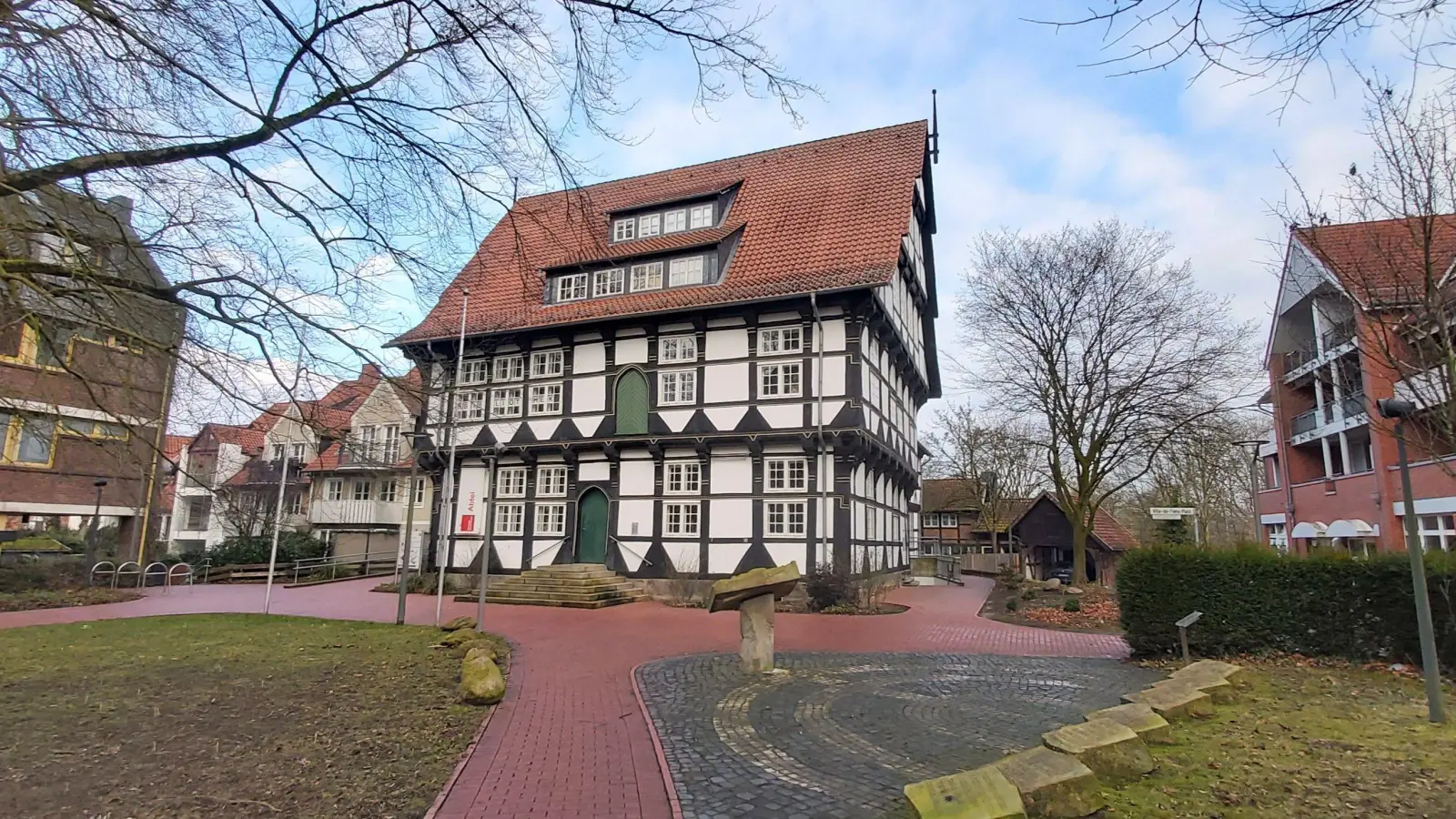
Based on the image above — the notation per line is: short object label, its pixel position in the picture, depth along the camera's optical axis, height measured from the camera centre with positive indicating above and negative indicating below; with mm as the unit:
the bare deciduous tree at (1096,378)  21438 +4748
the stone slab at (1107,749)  5293 -1411
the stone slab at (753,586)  9852 -589
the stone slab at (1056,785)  4648 -1461
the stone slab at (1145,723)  6184 -1419
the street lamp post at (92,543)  21188 -397
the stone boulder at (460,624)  13727 -1582
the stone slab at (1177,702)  7066 -1443
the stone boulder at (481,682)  8242 -1593
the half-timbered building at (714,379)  20562 +4579
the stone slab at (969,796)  4328 -1467
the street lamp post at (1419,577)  6922 -257
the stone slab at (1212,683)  7680 -1378
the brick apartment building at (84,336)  5484 +1529
